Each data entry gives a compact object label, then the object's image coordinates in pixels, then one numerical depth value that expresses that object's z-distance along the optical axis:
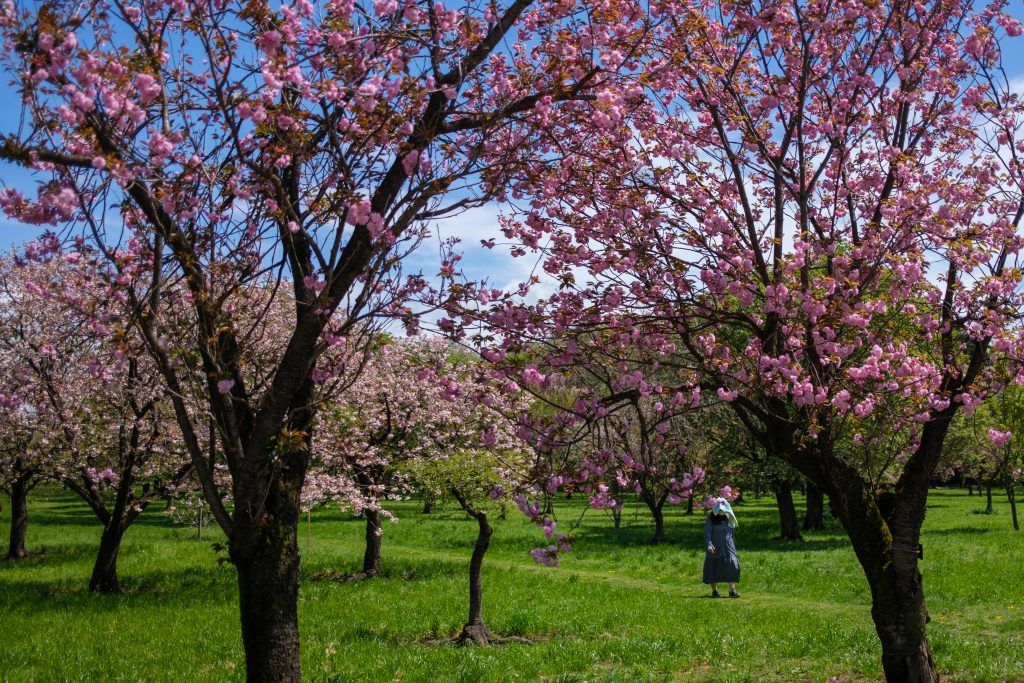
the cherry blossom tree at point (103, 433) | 15.11
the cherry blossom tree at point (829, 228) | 6.62
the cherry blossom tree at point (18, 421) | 17.02
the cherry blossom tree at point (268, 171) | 4.68
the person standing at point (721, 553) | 16.06
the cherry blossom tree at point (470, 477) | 13.67
